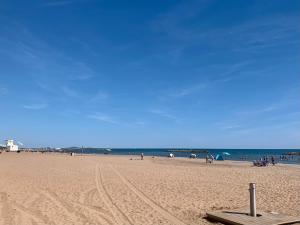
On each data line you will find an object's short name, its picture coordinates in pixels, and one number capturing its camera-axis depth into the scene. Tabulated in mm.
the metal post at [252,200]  6712
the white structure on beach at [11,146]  76487
